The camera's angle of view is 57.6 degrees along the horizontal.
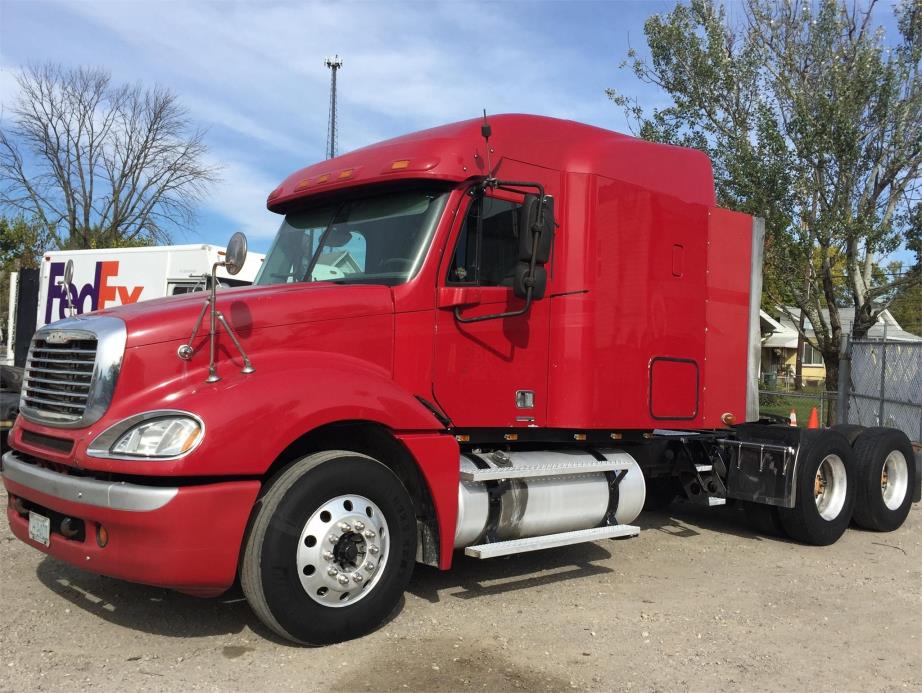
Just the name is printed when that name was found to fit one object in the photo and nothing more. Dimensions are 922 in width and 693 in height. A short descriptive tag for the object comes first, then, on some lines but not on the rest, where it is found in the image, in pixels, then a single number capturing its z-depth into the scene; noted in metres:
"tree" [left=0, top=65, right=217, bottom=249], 32.84
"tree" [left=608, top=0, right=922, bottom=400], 15.12
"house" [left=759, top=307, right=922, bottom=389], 37.68
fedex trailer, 13.41
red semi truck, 4.29
